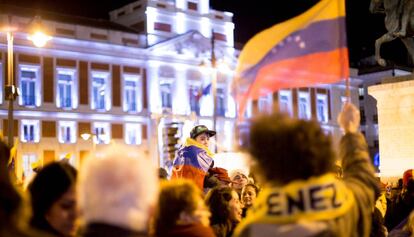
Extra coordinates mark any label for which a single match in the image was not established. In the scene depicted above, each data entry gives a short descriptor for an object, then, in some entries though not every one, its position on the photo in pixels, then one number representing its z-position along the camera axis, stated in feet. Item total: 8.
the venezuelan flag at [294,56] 13.47
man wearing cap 23.94
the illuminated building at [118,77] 131.34
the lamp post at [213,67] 86.86
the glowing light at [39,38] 49.62
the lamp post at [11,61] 48.52
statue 38.83
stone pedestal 38.09
